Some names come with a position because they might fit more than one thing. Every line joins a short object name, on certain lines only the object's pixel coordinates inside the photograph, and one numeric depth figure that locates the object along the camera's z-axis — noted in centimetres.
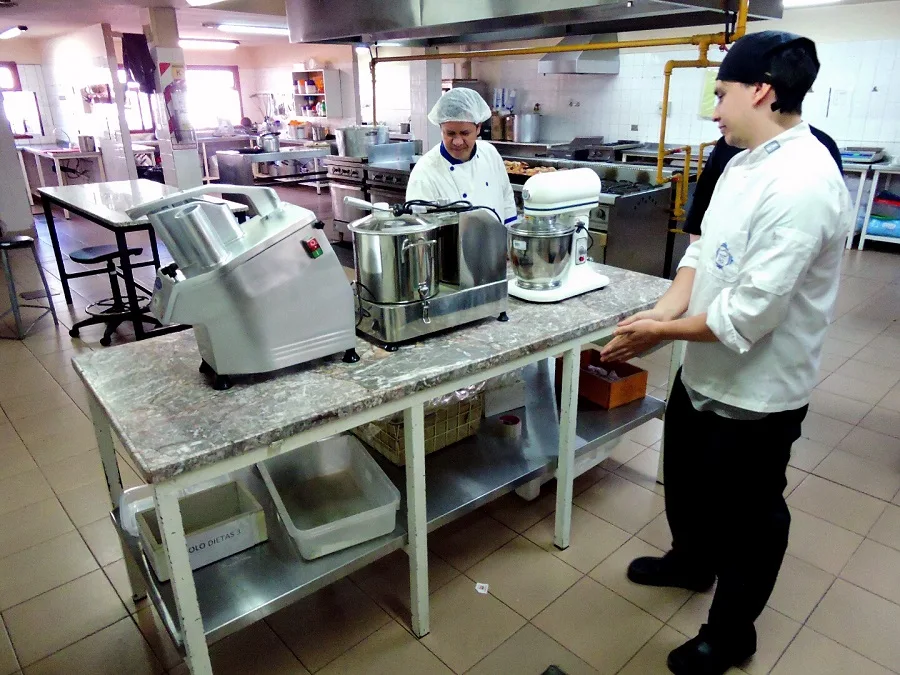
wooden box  262
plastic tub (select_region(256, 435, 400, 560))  178
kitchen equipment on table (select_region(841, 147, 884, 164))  614
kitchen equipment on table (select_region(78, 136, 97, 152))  927
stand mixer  215
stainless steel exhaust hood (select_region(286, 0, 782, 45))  215
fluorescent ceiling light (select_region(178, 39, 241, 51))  1171
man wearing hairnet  277
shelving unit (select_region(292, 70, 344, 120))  1117
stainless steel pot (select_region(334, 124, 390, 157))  667
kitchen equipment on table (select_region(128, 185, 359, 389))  145
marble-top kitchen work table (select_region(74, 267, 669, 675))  142
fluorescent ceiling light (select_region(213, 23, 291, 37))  891
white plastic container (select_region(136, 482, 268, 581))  170
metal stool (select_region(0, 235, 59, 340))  434
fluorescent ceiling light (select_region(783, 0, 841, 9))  561
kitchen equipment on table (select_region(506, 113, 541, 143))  812
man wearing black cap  143
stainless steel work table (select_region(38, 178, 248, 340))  393
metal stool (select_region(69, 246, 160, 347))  441
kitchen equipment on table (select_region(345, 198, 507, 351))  176
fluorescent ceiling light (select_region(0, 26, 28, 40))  922
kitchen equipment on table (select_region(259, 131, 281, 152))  802
